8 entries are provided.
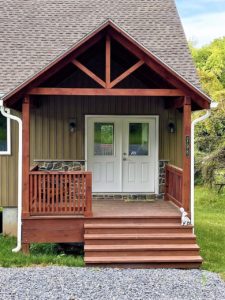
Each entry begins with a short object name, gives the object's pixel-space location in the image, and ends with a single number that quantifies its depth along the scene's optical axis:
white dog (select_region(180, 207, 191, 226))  8.55
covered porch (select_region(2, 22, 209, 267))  8.32
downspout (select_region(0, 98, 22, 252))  8.68
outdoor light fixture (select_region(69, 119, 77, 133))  10.77
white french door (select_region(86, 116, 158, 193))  10.97
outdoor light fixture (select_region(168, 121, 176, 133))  10.95
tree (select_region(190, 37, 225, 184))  19.09
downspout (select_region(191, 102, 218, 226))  8.82
